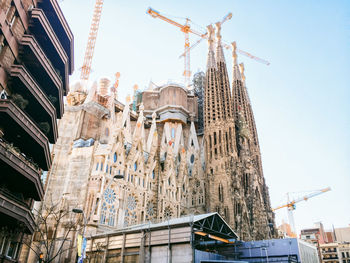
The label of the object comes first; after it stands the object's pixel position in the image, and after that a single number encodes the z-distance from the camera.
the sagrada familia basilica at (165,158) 35.41
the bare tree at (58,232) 30.23
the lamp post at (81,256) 16.15
